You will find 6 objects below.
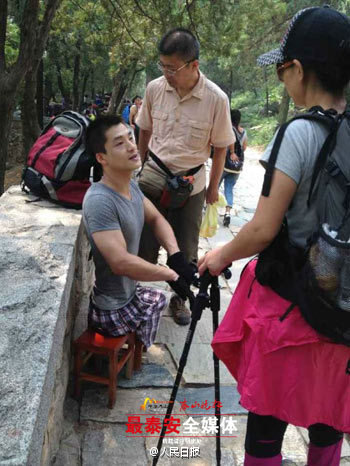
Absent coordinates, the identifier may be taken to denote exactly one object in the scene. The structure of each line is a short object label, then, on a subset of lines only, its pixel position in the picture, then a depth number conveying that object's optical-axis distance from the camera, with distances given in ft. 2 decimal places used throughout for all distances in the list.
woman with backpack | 5.01
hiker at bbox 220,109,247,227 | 24.14
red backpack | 11.27
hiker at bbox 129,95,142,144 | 37.09
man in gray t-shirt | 8.33
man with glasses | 10.87
